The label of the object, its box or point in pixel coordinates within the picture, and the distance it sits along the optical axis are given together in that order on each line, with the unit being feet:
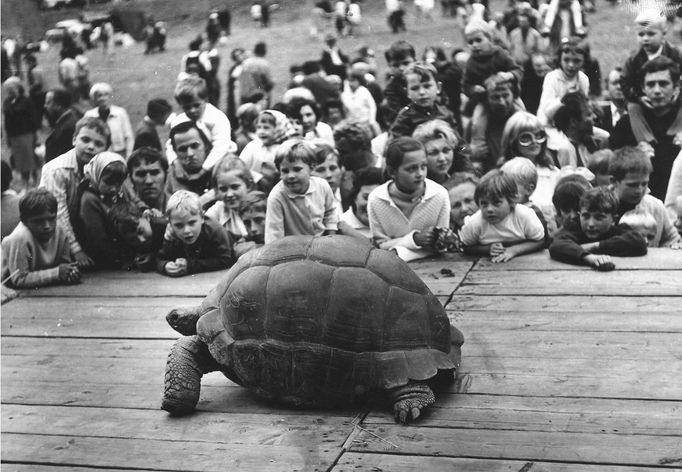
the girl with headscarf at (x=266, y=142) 26.55
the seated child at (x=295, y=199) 20.62
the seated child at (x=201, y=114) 26.86
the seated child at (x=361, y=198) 22.59
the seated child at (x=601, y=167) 22.99
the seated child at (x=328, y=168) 23.84
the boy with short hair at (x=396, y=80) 28.89
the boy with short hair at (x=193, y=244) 20.49
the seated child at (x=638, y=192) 19.84
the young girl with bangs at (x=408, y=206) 20.26
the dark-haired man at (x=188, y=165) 24.97
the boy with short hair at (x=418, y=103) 25.82
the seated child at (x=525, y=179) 21.09
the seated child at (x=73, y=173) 22.21
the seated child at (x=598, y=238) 18.99
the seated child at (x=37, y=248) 20.58
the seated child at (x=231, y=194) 22.74
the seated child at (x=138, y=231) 21.70
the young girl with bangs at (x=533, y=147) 23.50
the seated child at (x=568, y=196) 19.90
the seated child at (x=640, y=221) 20.04
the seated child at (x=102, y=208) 21.88
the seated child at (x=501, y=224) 19.81
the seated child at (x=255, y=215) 22.25
